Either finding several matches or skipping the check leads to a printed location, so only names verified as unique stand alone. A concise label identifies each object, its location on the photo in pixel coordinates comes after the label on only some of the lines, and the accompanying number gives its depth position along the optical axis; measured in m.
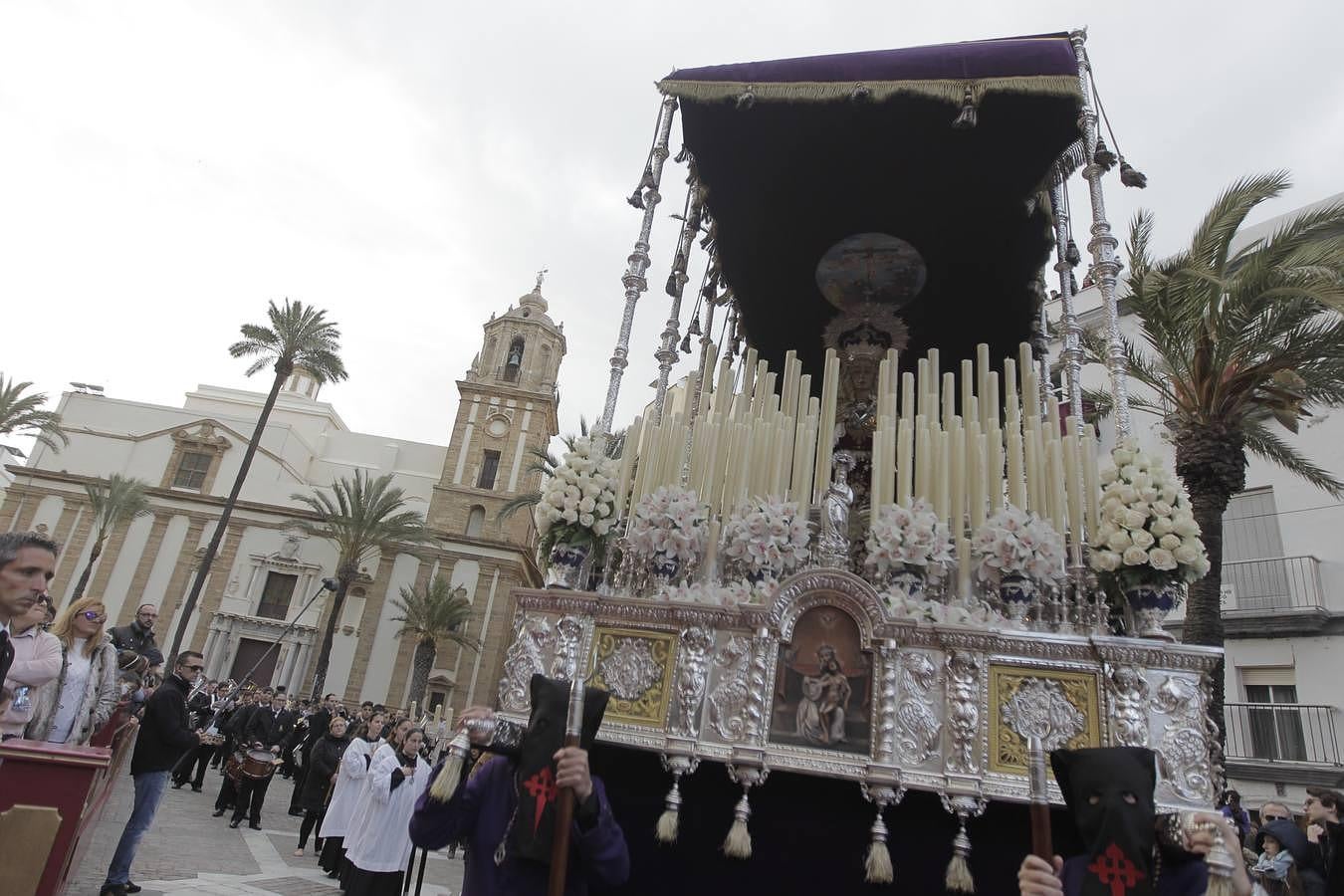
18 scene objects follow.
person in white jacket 4.67
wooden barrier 3.81
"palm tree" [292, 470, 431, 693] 32.62
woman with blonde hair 5.32
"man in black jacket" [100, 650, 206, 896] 6.72
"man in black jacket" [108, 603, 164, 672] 8.43
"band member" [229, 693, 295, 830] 12.01
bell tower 41.22
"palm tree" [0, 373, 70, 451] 29.77
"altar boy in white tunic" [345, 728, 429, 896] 7.41
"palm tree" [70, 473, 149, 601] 35.78
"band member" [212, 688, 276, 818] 12.77
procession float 4.16
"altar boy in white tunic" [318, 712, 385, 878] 8.59
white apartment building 15.35
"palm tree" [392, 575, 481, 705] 36.12
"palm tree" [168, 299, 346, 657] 29.03
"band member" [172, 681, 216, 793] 15.13
